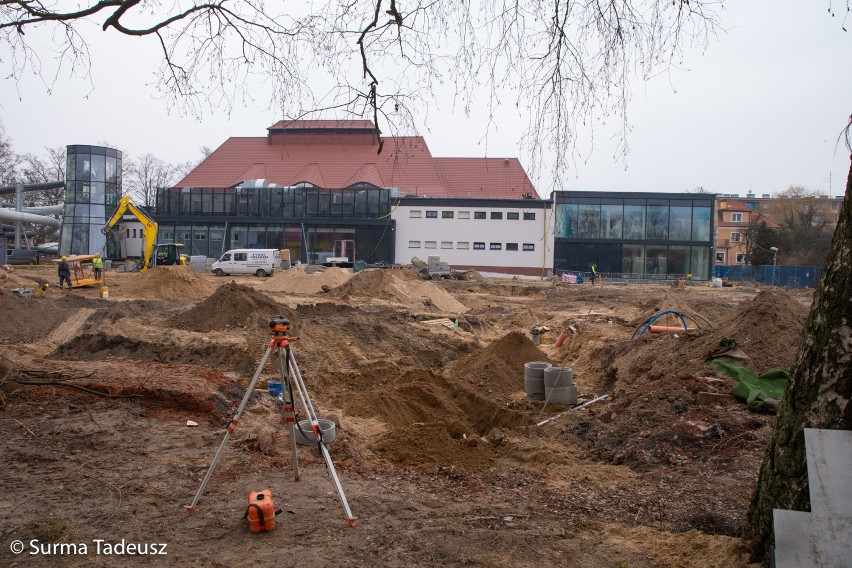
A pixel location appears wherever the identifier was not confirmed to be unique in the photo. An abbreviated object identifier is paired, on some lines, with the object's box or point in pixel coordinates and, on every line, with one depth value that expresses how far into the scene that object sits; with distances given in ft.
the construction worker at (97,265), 91.81
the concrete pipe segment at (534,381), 35.43
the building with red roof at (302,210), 162.71
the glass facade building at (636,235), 155.22
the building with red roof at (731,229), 276.00
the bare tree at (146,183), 219.00
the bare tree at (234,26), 14.67
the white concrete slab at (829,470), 10.68
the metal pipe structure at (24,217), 154.51
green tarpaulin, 26.05
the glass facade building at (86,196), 149.79
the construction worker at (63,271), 84.23
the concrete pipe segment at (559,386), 34.06
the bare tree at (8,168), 149.02
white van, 129.08
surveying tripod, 16.22
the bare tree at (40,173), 197.36
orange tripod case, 15.06
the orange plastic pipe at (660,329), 42.08
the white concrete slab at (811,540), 10.41
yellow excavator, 114.21
